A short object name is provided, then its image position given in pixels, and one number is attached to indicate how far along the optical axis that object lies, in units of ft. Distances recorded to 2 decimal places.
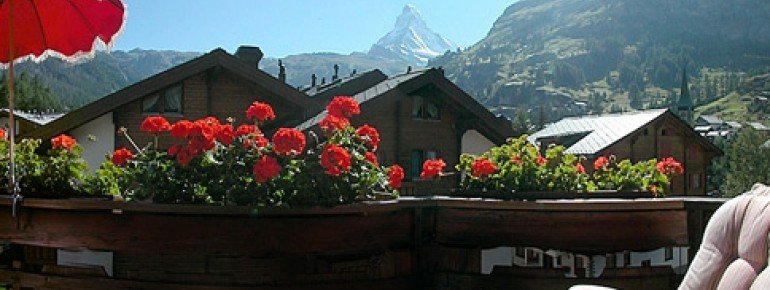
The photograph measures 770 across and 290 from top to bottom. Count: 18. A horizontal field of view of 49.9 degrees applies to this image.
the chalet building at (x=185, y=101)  46.93
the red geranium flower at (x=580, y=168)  13.93
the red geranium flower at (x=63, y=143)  13.10
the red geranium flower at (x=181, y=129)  11.85
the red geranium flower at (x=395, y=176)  12.97
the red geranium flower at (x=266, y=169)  11.54
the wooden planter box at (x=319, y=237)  11.19
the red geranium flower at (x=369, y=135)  12.84
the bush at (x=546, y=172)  13.12
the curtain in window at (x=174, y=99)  49.08
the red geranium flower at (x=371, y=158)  12.44
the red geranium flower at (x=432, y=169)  14.92
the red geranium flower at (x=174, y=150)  11.90
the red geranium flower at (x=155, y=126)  12.74
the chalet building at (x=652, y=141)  91.50
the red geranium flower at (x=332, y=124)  12.70
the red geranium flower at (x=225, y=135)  11.99
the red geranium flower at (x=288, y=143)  11.90
